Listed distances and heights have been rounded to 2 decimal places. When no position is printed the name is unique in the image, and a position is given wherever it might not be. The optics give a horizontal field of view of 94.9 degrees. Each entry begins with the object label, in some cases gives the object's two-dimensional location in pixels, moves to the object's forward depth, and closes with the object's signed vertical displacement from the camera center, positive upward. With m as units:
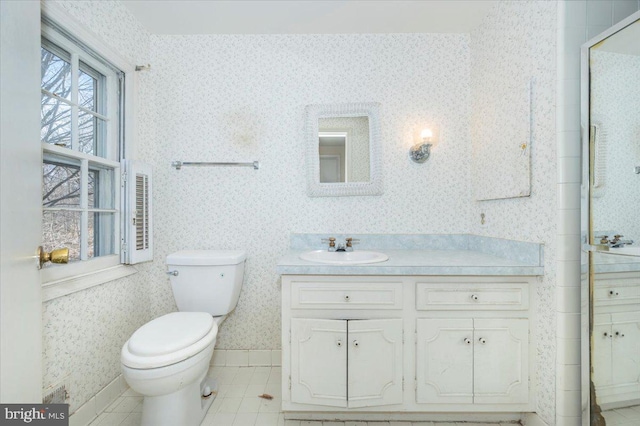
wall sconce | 1.96 +0.45
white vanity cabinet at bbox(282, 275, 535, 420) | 1.45 -0.65
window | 1.39 +0.31
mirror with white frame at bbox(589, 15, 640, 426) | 1.12 -0.04
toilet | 1.24 -0.59
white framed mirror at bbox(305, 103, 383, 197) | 2.01 +0.41
